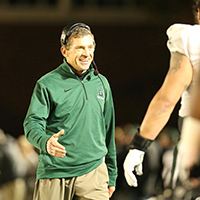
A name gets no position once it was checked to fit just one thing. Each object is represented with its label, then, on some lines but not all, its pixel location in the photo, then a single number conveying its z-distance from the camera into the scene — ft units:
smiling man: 38.65
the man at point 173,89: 38.84
